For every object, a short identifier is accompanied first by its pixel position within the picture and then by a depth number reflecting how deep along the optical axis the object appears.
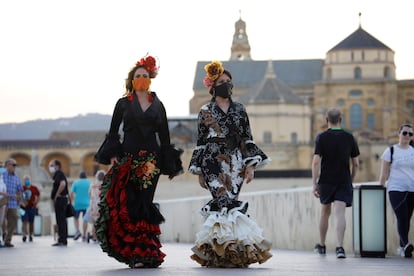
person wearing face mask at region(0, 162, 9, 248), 17.80
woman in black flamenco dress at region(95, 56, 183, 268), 10.36
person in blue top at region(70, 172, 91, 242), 22.98
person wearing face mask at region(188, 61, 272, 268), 10.21
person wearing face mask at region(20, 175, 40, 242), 23.27
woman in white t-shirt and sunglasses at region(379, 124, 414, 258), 13.01
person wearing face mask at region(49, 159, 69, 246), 18.84
